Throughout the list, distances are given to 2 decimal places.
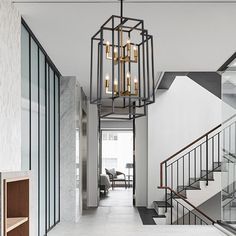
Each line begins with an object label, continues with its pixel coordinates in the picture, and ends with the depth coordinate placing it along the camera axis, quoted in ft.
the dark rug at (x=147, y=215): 17.98
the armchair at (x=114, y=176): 35.54
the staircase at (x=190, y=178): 20.56
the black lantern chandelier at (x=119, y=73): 6.45
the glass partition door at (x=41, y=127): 11.62
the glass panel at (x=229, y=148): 14.21
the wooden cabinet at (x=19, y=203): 7.61
